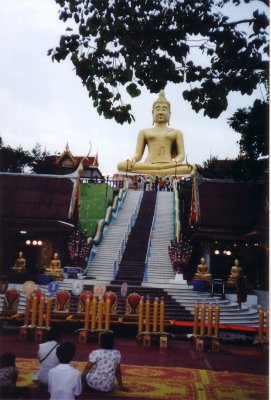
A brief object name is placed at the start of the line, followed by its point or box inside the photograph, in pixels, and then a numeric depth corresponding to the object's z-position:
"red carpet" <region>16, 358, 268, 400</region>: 5.79
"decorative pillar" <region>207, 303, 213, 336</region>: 9.94
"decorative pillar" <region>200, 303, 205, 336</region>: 9.95
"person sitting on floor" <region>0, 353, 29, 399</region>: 4.82
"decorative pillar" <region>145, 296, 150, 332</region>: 10.20
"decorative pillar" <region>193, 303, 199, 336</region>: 9.99
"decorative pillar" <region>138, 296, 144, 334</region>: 10.21
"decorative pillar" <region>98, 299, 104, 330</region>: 10.25
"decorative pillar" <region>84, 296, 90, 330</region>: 10.27
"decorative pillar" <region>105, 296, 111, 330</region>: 10.13
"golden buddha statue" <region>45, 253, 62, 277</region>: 17.03
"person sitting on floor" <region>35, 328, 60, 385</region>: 5.73
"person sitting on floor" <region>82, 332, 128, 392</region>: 5.52
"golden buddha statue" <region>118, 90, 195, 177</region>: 33.72
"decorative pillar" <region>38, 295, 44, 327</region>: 10.34
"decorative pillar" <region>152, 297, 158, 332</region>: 10.19
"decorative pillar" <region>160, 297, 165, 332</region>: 10.17
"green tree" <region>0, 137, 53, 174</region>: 34.00
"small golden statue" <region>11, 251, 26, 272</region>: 17.72
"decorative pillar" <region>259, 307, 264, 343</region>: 9.80
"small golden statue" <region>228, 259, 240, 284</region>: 16.89
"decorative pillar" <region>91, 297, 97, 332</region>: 10.29
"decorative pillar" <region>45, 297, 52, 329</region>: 10.32
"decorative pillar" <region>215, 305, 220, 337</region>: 9.92
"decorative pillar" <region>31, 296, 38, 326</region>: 10.32
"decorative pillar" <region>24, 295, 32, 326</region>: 10.30
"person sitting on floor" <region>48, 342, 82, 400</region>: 4.58
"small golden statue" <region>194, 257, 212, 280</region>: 16.77
